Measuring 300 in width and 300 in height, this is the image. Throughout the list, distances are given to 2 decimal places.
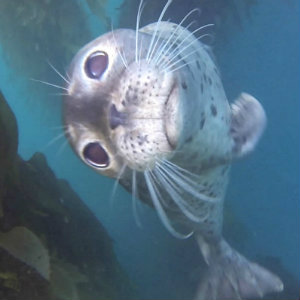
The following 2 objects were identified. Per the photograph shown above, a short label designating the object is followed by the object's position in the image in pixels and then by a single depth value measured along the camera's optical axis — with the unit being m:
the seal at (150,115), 0.31
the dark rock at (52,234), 0.39
